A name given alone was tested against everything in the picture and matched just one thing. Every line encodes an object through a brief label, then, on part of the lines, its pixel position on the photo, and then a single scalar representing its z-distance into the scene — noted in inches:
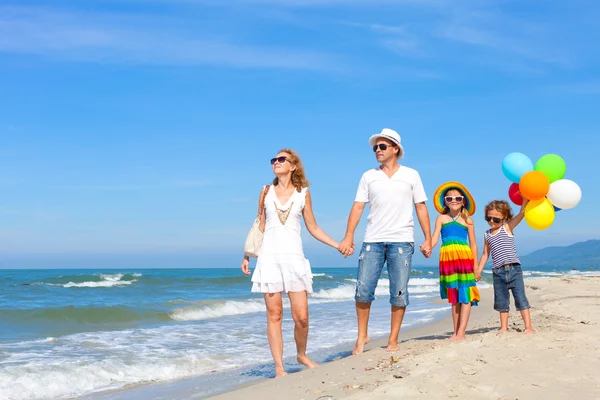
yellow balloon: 262.1
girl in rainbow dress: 252.4
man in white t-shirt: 227.0
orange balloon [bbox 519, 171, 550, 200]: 261.3
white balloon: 262.2
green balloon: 268.5
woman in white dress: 209.6
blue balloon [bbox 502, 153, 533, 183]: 268.1
